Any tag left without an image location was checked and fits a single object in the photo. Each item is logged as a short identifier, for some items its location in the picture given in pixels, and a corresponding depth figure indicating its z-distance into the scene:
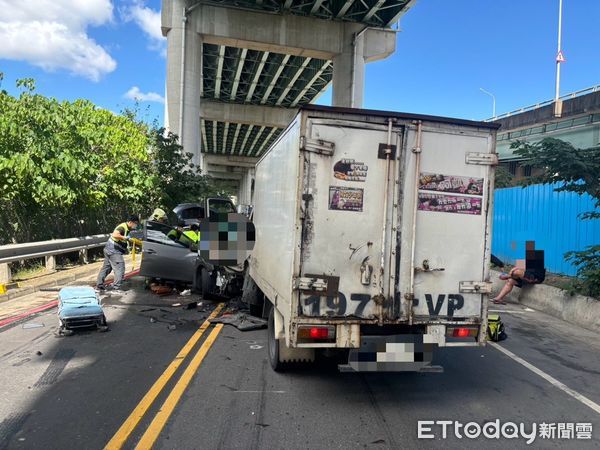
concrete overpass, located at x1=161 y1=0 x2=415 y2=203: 26.47
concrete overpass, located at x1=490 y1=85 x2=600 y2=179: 26.83
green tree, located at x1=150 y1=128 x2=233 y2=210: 21.70
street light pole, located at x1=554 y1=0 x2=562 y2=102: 38.06
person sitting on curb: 10.75
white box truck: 4.27
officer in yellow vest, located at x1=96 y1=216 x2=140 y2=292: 10.16
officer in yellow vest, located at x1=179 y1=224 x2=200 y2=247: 9.96
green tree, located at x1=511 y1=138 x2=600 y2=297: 9.19
